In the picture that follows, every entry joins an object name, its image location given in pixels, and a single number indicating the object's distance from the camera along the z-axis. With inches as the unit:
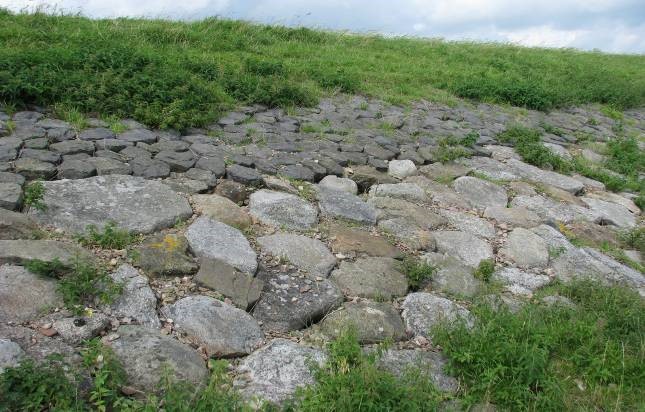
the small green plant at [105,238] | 143.1
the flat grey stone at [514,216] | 207.8
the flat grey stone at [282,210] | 175.8
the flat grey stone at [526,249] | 182.7
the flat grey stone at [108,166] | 181.3
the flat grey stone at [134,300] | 122.6
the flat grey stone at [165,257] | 138.9
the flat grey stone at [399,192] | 211.2
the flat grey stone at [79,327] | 112.0
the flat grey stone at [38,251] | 126.1
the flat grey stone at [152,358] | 106.0
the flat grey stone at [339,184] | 208.7
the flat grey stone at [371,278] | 149.6
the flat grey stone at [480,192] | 221.6
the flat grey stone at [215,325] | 120.6
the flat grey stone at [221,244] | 148.4
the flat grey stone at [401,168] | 233.1
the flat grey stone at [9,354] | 98.7
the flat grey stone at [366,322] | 131.0
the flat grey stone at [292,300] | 133.6
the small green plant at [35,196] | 150.4
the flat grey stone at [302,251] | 155.5
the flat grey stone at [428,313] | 138.3
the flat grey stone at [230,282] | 136.1
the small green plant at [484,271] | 166.6
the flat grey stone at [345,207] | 187.8
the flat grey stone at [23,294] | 115.0
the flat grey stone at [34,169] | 169.6
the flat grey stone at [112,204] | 152.3
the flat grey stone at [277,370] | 110.2
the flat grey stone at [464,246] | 177.2
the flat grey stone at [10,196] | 148.6
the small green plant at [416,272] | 156.0
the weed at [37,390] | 91.3
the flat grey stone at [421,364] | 119.3
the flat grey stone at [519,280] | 165.8
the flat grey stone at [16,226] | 136.9
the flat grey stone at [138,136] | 211.8
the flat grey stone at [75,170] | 175.0
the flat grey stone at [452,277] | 157.2
